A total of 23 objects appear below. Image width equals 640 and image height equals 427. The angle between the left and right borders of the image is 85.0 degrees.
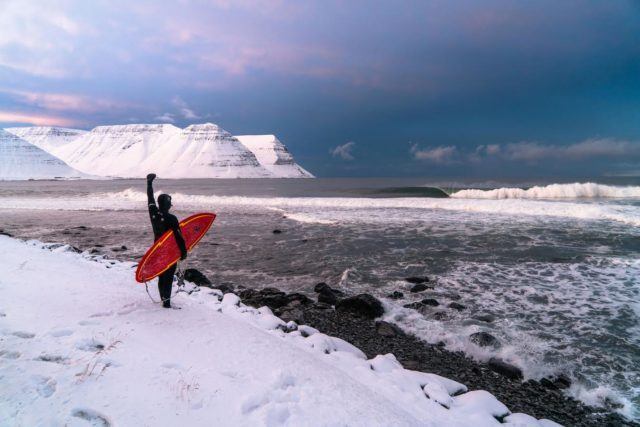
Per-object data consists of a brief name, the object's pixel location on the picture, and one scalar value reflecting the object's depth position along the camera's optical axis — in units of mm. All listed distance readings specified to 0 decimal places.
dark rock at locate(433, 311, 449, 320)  8273
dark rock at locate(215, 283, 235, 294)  10027
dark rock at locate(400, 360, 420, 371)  6121
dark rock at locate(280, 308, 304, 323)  7730
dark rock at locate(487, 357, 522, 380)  6070
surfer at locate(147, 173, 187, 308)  6129
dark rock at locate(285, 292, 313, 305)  9180
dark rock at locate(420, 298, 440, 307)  9055
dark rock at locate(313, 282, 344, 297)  9947
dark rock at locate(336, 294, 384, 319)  8523
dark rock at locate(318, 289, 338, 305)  9289
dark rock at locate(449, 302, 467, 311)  8791
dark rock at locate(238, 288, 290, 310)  9047
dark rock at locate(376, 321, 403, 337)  7502
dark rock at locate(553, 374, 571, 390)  5727
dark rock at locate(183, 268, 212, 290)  10391
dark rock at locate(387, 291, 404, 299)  9721
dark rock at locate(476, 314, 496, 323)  8117
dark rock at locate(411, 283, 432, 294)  10228
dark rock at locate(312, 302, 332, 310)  8907
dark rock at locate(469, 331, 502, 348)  6961
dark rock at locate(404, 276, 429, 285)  11127
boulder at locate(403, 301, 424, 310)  8898
